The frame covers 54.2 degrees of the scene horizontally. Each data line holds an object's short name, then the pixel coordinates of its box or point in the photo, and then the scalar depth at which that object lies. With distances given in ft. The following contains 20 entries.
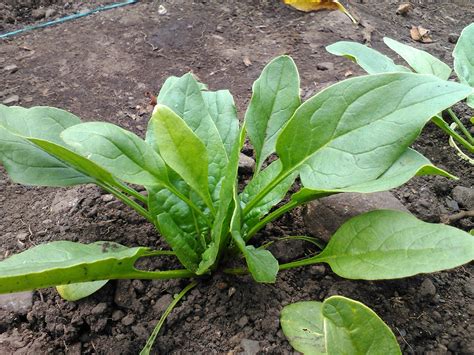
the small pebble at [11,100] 1.38
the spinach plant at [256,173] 0.69
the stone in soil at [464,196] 1.04
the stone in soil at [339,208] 0.91
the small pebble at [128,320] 0.83
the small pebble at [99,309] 0.84
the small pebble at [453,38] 1.63
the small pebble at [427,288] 0.85
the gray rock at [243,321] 0.82
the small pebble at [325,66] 1.48
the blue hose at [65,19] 1.68
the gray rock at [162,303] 0.85
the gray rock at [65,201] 1.04
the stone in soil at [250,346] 0.78
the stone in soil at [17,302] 0.87
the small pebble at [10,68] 1.50
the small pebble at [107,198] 1.05
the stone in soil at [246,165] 1.06
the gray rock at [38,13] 1.78
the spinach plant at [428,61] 0.96
